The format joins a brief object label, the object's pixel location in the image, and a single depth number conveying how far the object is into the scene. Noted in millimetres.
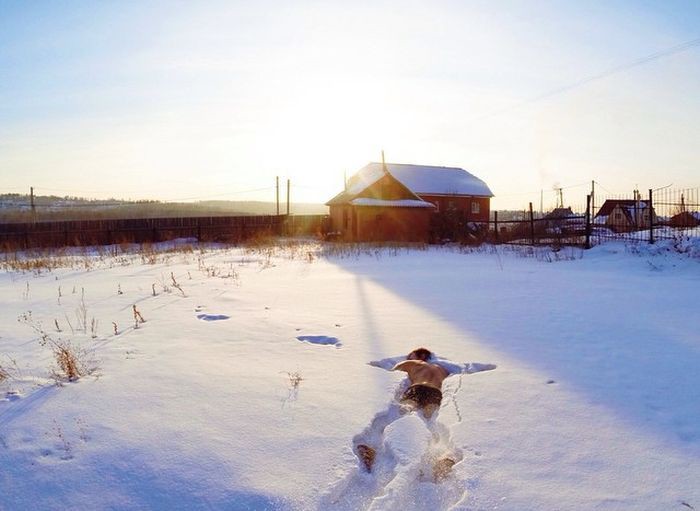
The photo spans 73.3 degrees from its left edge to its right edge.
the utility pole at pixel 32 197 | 37812
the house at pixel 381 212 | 23450
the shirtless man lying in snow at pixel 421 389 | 2525
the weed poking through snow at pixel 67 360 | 3426
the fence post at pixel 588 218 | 14664
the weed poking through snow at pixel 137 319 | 5111
